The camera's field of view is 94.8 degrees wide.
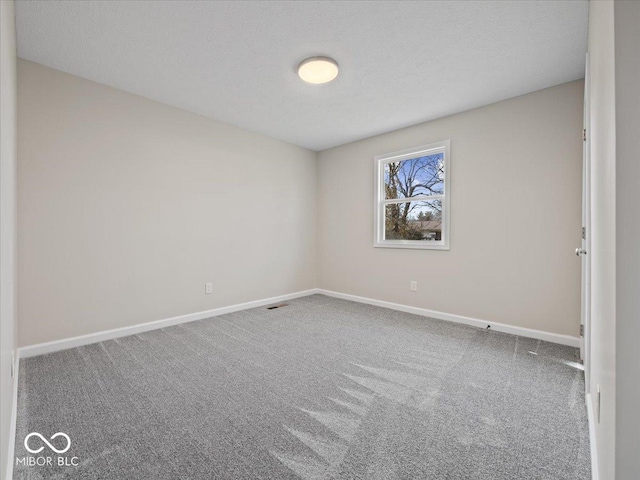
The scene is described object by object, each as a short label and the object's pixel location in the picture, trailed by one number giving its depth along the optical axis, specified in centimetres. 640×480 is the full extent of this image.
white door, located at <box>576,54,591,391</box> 174
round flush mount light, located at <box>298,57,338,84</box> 239
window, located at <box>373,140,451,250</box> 362
